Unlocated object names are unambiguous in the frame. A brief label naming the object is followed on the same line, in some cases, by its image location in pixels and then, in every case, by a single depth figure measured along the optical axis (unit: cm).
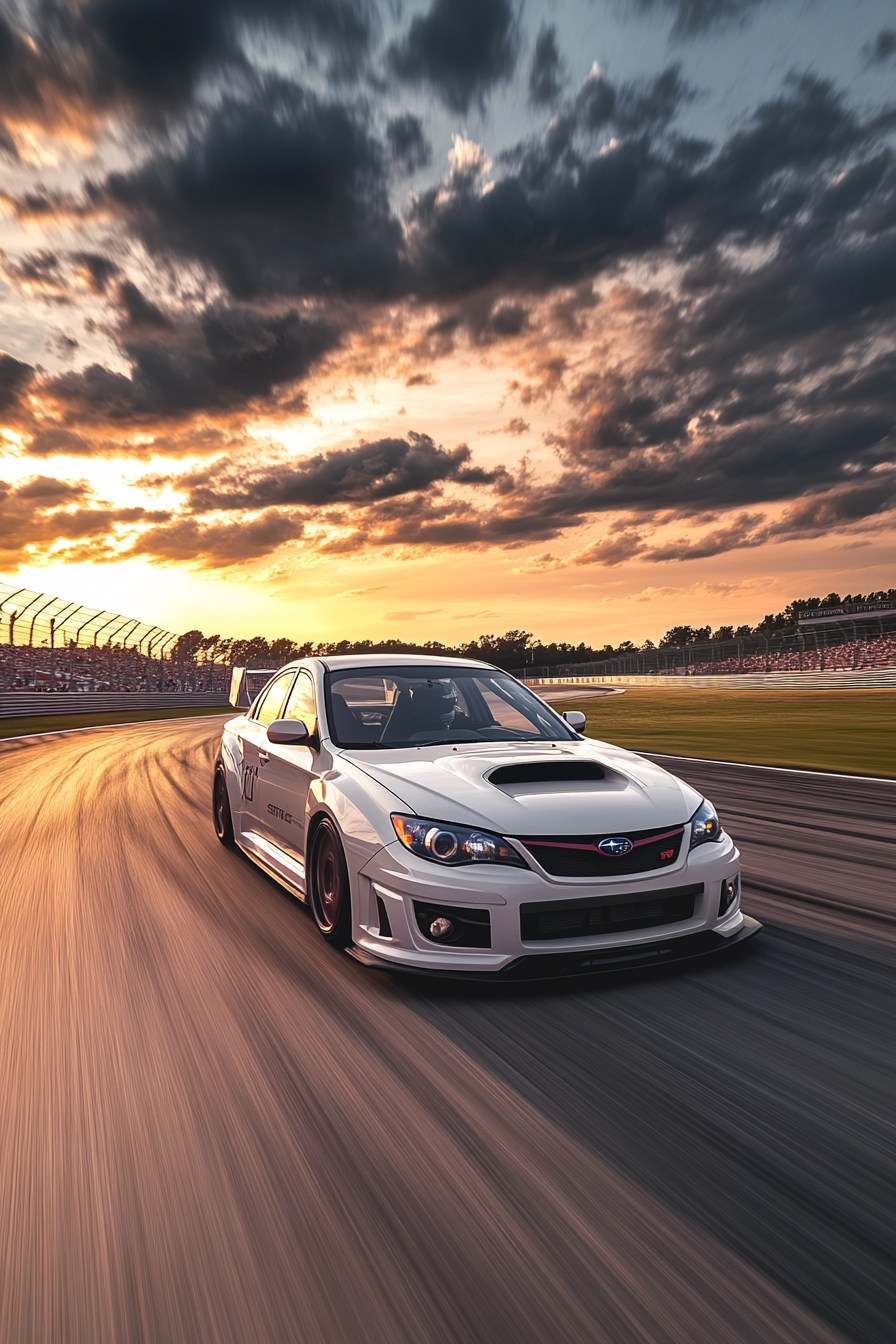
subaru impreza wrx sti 374
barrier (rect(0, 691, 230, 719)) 3338
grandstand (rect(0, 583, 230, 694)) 3497
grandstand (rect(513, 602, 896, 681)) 5291
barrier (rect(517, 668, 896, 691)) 4162
